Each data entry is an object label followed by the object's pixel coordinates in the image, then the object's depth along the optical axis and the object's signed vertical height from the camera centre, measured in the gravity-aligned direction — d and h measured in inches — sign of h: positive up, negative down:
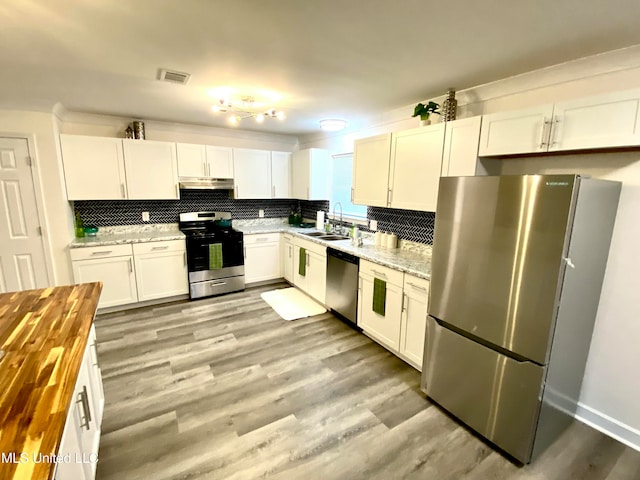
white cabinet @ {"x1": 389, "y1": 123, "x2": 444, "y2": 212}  103.8 +7.9
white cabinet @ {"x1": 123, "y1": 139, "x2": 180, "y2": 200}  151.5 +7.0
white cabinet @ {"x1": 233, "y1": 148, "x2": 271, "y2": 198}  178.7 +7.6
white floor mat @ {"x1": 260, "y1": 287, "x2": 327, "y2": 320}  148.6 -61.3
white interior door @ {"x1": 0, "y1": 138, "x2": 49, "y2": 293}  127.6 -19.2
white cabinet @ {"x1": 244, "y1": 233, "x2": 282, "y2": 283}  178.9 -42.7
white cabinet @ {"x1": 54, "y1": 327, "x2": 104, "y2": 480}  42.7 -41.4
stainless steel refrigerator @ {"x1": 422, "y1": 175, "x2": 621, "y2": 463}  63.4 -24.5
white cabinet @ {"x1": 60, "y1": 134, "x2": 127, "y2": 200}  139.5 +7.0
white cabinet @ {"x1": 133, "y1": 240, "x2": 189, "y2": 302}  150.6 -43.2
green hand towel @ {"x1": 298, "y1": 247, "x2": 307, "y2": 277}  165.8 -41.9
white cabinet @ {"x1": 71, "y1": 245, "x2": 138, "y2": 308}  137.6 -40.9
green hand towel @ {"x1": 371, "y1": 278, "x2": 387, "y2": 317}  114.2 -40.6
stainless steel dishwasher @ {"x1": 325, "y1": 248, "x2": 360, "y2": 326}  130.5 -43.4
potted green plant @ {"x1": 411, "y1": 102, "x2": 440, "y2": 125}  104.9 +27.2
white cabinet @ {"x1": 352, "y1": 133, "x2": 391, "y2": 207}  124.3 +7.7
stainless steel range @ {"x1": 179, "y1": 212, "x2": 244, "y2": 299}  161.2 -38.0
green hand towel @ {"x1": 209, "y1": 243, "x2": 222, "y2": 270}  163.5 -38.1
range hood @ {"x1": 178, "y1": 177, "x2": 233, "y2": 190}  165.2 +0.8
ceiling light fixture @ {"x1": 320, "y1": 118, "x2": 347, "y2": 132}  145.1 +30.2
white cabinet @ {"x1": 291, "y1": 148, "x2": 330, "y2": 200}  179.9 +8.0
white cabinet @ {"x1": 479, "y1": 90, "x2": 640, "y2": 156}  65.0 +15.8
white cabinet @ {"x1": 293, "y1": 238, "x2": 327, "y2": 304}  151.5 -43.0
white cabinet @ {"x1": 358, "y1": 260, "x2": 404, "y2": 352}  109.1 -45.1
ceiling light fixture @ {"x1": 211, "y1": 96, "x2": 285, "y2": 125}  112.6 +31.8
